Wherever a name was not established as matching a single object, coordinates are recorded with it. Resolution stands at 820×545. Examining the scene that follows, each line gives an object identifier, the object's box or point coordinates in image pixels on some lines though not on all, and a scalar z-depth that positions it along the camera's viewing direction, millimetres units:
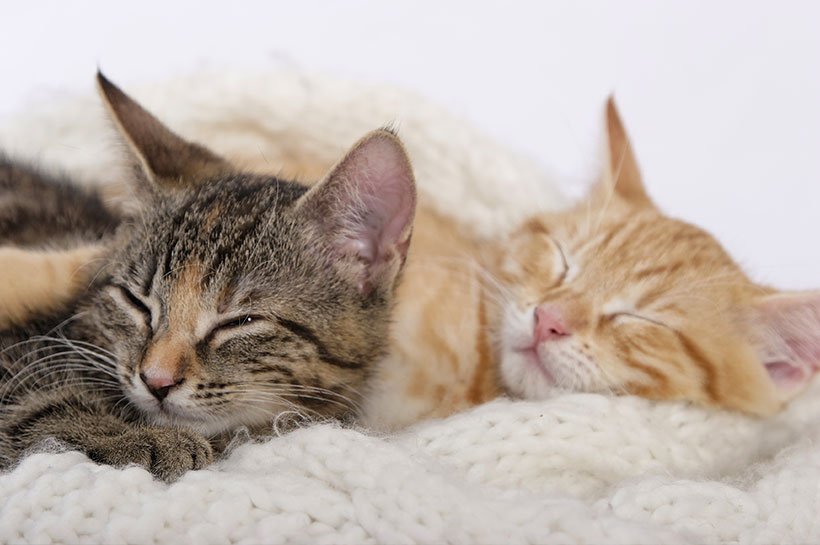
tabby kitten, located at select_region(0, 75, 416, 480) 397
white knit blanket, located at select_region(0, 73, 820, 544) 364
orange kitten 449
